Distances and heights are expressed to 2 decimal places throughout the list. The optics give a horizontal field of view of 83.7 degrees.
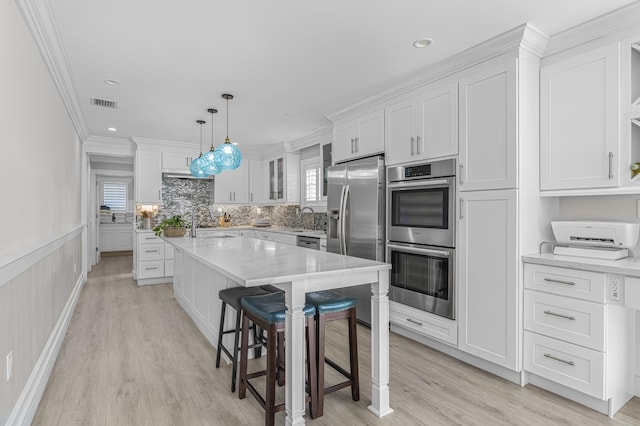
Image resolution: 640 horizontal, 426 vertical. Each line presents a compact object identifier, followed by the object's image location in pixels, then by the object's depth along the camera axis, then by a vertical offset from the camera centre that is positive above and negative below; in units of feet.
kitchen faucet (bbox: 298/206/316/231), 19.58 -0.44
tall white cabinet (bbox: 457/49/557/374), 8.17 +0.18
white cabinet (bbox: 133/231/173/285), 19.21 -2.64
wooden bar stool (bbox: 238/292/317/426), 6.35 -2.43
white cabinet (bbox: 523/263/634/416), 7.00 -2.62
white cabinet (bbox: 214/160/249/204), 22.26 +1.58
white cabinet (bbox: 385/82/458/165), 9.61 +2.48
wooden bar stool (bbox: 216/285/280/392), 7.87 -2.09
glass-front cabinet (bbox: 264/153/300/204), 20.38 +1.90
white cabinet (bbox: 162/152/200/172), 20.42 +2.91
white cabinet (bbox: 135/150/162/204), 19.70 +1.88
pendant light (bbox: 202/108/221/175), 11.90 +1.61
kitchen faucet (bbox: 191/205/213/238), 13.85 -0.62
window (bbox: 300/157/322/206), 18.37 +1.57
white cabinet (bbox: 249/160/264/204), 23.30 +1.90
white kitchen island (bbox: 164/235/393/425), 5.98 -1.23
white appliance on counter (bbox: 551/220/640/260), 7.15 -0.56
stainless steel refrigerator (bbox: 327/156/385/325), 11.80 -0.09
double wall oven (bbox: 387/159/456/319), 9.68 -0.69
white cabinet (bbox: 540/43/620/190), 7.39 +1.99
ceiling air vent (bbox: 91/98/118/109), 12.79 +3.95
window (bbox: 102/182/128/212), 31.86 +1.35
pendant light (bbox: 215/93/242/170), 11.49 +1.80
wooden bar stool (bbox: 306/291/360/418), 6.89 -2.37
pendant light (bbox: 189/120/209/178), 12.17 +1.54
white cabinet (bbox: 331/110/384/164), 12.02 +2.69
